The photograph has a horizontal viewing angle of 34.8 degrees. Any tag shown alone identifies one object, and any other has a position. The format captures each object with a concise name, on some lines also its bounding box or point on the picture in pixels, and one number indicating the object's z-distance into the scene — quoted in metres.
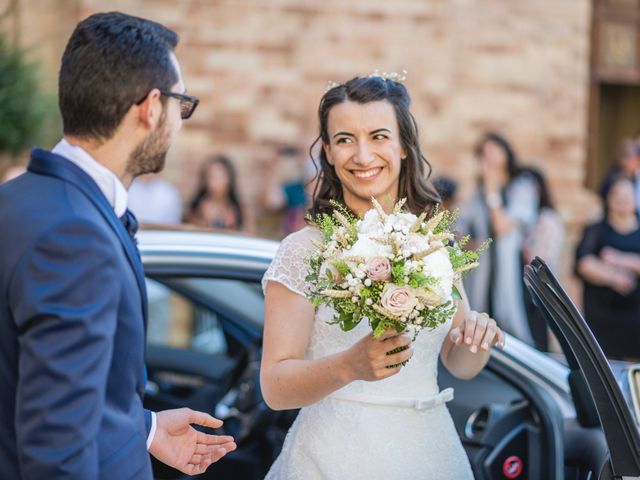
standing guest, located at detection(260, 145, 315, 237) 9.23
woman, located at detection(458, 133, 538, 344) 7.33
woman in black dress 7.69
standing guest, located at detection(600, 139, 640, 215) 9.01
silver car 2.55
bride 2.66
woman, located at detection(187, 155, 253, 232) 8.35
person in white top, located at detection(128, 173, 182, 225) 8.47
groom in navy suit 1.85
